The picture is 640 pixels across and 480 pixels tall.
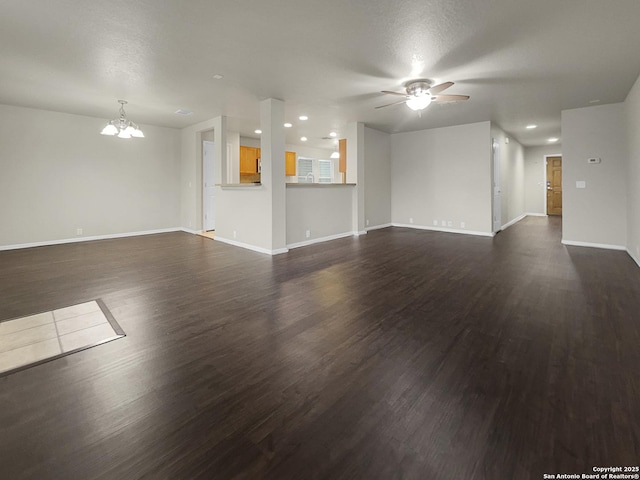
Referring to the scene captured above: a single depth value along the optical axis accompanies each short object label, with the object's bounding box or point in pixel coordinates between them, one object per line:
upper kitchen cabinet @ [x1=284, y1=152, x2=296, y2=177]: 9.83
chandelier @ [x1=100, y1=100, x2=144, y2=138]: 5.44
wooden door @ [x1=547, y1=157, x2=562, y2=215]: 11.23
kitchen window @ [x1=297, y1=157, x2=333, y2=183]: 11.26
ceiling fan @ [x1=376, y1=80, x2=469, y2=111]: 4.30
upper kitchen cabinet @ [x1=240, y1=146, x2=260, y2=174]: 8.47
